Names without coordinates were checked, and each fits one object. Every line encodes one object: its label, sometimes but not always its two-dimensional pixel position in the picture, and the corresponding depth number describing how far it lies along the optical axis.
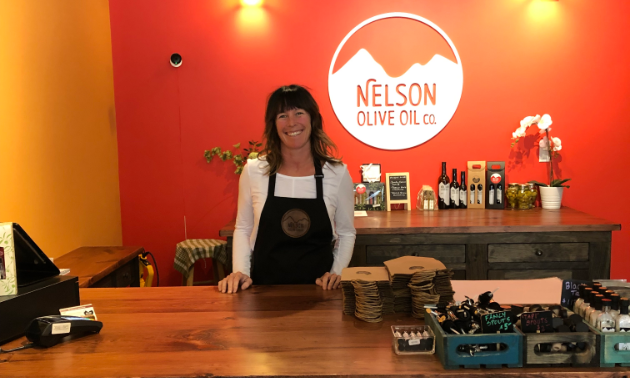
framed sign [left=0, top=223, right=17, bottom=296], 1.45
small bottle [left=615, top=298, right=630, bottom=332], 1.22
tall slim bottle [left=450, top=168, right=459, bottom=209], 3.83
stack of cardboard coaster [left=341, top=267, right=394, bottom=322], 1.51
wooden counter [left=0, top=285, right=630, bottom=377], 1.21
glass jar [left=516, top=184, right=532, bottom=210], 3.75
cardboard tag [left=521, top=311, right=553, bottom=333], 1.24
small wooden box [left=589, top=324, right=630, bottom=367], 1.20
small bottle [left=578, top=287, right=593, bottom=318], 1.32
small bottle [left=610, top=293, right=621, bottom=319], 1.23
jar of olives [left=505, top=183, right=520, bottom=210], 3.79
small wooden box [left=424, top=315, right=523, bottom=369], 1.21
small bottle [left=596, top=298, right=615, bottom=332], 1.23
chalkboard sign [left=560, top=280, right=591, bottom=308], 1.40
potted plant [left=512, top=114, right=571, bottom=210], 3.72
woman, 2.19
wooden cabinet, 3.13
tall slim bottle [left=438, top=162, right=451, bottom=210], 3.84
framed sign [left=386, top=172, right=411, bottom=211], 3.88
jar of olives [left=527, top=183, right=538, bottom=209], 3.76
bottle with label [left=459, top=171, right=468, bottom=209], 3.84
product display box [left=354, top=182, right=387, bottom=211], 3.86
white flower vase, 3.74
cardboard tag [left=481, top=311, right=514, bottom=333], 1.23
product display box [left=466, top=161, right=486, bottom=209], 3.83
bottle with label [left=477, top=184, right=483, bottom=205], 3.83
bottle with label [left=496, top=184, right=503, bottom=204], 3.81
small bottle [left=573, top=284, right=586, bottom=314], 1.35
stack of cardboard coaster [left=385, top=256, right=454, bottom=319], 1.51
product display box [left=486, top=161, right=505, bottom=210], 3.80
